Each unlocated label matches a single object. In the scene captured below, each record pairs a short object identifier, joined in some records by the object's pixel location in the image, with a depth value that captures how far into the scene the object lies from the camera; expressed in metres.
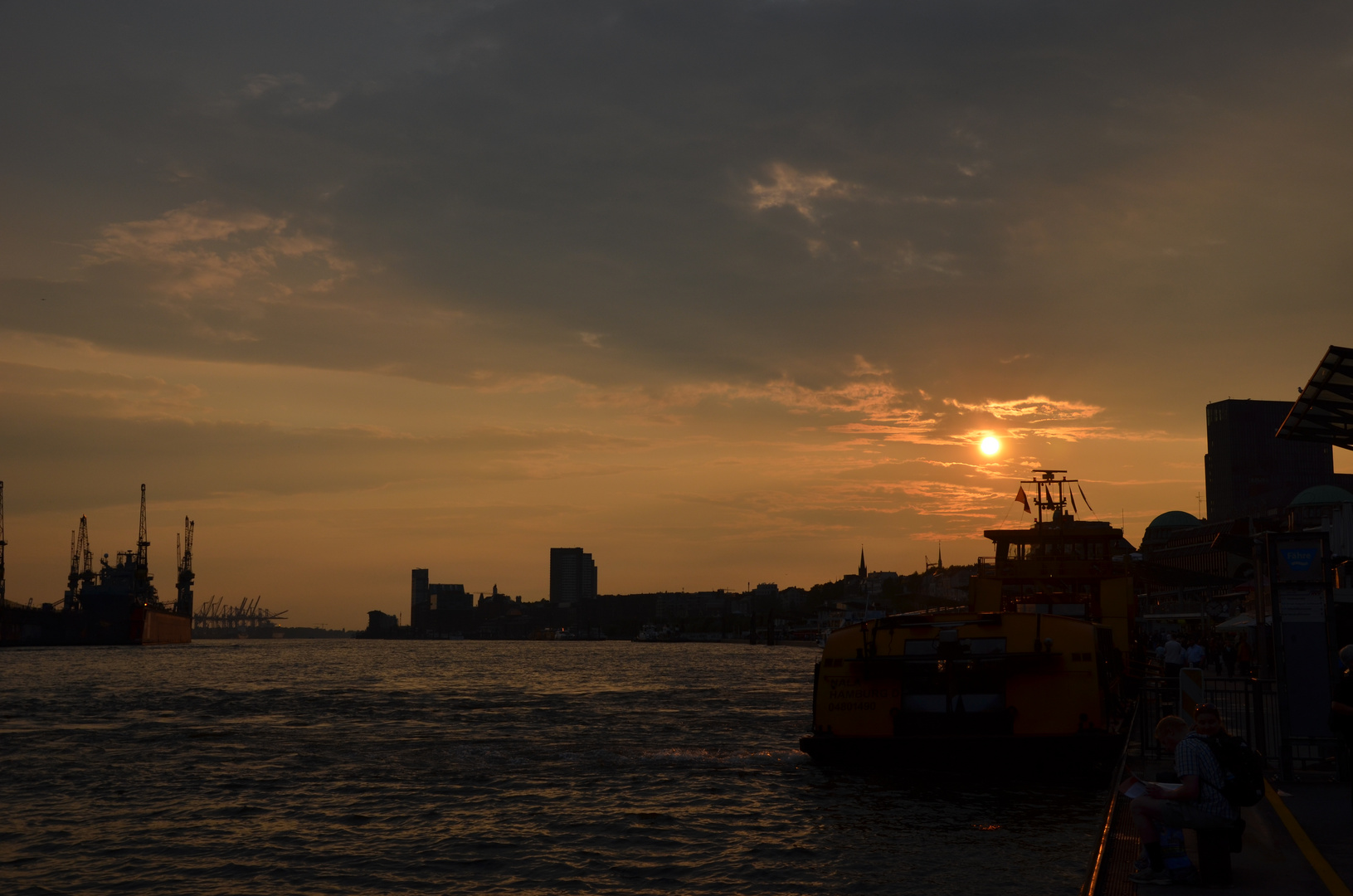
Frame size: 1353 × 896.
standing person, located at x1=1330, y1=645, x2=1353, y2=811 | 12.30
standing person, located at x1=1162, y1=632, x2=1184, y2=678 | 30.53
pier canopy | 21.61
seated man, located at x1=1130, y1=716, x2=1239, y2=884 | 9.63
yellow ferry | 19.52
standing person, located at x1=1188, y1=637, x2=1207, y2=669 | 31.78
